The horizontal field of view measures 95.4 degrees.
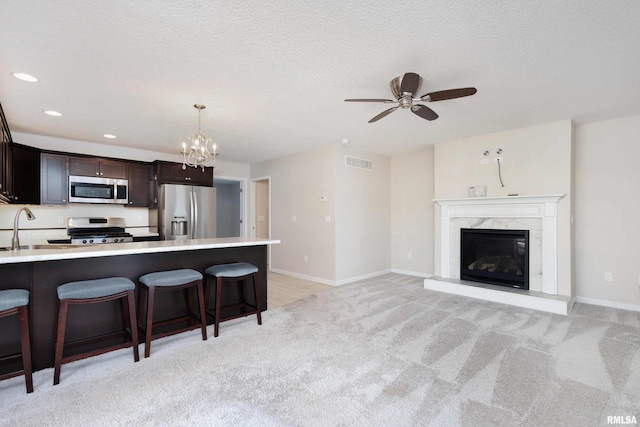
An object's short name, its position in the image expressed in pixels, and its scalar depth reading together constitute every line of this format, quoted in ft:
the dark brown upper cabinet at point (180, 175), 16.90
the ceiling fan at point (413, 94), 7.67
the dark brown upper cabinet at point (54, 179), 13.92
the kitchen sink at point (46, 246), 12.81
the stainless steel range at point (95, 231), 14.69
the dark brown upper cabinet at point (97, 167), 14.74
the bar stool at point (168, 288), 8.14
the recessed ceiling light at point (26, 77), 8.15
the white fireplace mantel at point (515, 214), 12.51
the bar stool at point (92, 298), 6.92
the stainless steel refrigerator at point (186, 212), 16.55
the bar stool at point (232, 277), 9.45
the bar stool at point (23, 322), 6.39
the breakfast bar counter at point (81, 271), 7.23
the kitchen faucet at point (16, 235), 9.67
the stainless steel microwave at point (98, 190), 14.67
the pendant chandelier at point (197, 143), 10.32
